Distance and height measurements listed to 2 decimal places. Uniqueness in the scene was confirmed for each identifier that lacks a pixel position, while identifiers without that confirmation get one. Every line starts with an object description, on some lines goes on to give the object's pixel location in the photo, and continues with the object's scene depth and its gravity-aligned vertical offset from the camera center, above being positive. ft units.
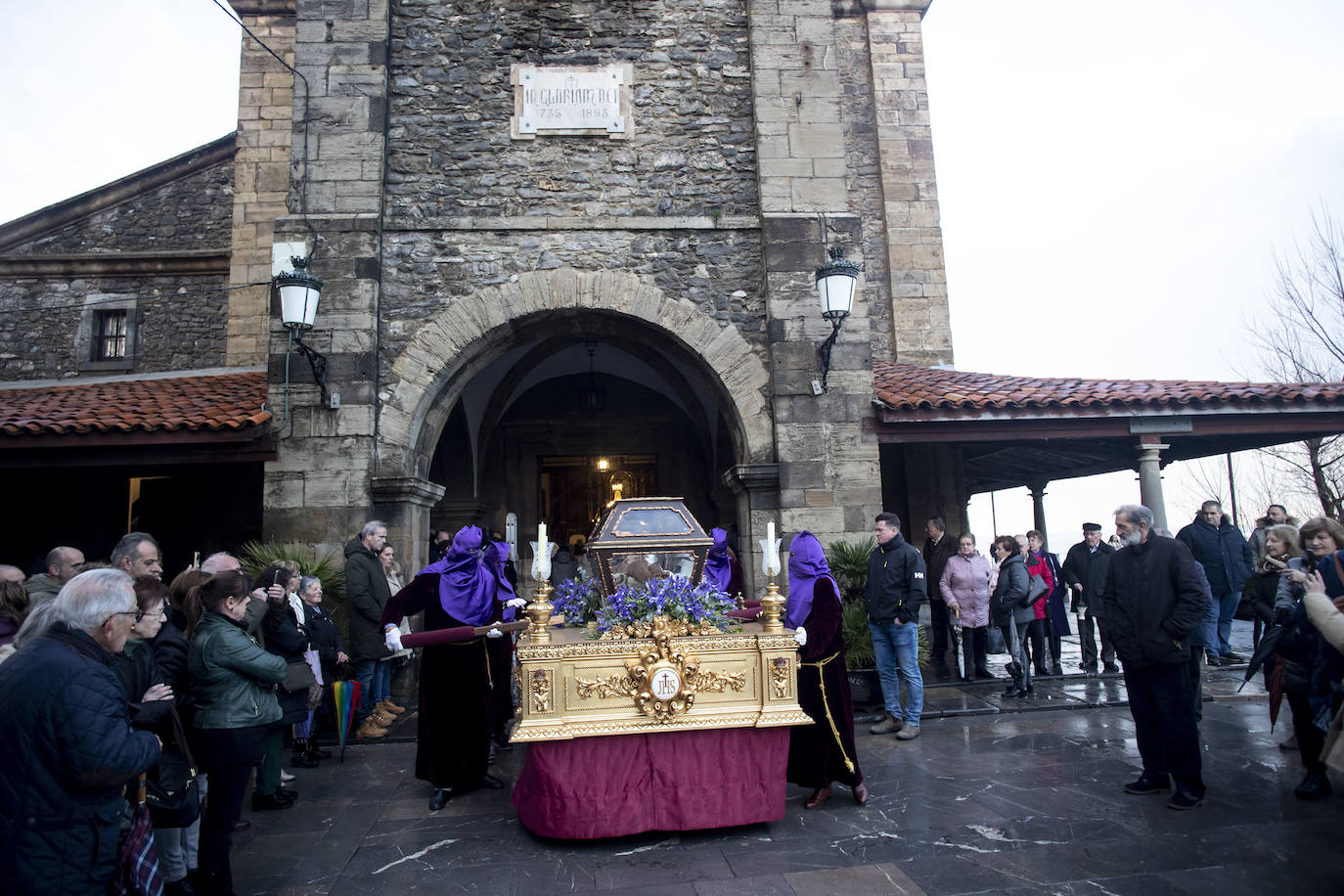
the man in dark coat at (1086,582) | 26.50 -0.83
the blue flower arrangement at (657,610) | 13.44 -0.67
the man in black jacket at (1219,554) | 26.18 +0.01
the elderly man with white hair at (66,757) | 7.60 -1.68
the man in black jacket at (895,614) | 19.35 -1.25
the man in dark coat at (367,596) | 20.27 -0.36
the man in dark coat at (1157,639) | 14.01 -1.52
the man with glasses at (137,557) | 13.25 +0.57
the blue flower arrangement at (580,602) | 15.19 -0.53
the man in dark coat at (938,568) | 29.32 -0.20
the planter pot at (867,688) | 22.31 -3.54
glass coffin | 14.78 +0.48
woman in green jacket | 10.91 -1.74
